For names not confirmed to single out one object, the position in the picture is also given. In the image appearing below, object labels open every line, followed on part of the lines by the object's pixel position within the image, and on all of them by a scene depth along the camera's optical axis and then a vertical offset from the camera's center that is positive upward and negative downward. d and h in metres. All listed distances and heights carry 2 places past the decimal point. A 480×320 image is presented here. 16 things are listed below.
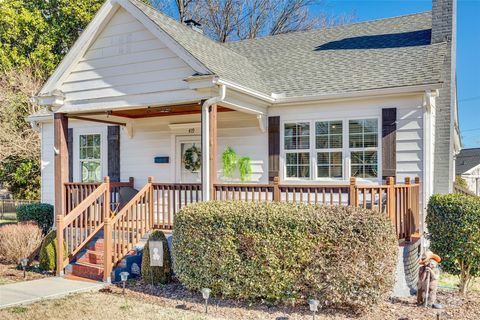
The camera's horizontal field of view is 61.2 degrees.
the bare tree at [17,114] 17.75 +1.89
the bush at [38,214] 10.97 -1.58
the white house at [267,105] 7.98 +1.09
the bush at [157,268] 6.96 -1.94
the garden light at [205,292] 5.50 -1.87
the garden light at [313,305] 5.00 -1.86
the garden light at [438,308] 5.65 -2.22
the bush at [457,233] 6.45 -1.29
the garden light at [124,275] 6.42 -1.90
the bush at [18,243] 8.64 -1.86
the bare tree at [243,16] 24.88 +8.64
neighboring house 30.08 -0.88
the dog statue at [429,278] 5.91 -1.82
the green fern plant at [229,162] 9.92 -0.17
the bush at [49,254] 7.94 -1.93
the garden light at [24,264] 7.31 -1.95
